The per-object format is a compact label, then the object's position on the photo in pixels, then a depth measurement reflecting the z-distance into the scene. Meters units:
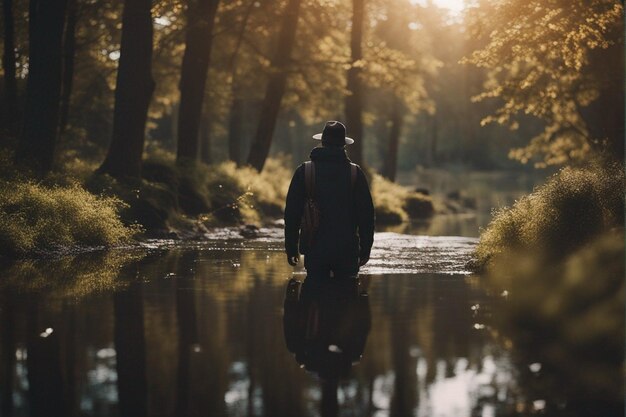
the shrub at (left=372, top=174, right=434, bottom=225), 37.22
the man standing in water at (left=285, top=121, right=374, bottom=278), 11.48
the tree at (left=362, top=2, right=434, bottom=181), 38.97
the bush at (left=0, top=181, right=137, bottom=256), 16.47
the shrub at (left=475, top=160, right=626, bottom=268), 14.01
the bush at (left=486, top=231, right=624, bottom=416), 7.10
